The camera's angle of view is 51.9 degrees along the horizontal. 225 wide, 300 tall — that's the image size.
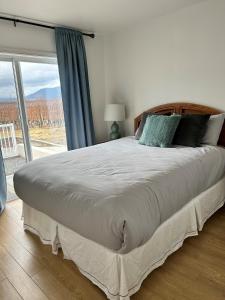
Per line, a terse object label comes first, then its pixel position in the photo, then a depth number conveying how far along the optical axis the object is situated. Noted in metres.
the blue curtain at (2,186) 2.91
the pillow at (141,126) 3.28
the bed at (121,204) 1.46
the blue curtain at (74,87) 3.37
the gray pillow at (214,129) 2.74
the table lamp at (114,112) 3.65
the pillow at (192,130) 2.70
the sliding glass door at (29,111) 3.15
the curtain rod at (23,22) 2.77
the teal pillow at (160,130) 2.75
